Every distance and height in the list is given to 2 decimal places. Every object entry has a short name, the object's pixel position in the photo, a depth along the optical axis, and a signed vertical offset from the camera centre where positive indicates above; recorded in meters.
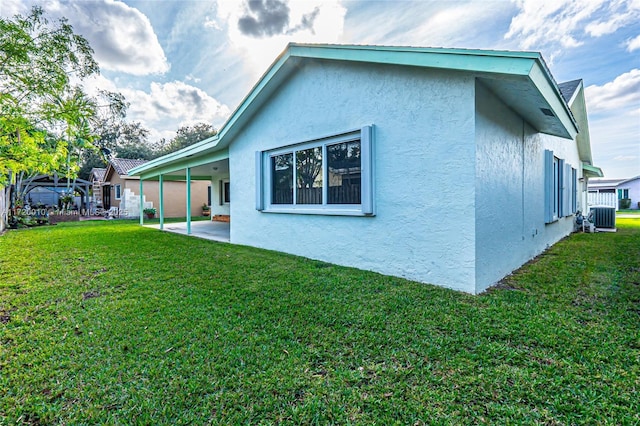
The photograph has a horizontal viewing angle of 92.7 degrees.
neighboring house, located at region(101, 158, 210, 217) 21.44 +1.04
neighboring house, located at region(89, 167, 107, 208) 25.94 +2.04
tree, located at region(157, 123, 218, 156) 40.81 +9.79
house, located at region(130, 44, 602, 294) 4.20 +0.84
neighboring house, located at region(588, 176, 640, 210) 34.09 +1.69
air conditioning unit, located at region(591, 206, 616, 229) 11.27 -0.50
